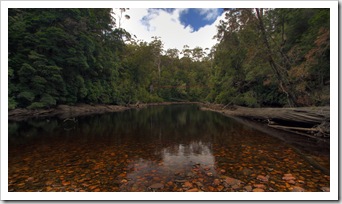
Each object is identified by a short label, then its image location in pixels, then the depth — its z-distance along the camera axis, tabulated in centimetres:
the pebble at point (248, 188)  324
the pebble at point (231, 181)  348
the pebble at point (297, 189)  320
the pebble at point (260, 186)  335
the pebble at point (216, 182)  346
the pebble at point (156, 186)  337
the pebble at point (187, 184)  337
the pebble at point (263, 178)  359
